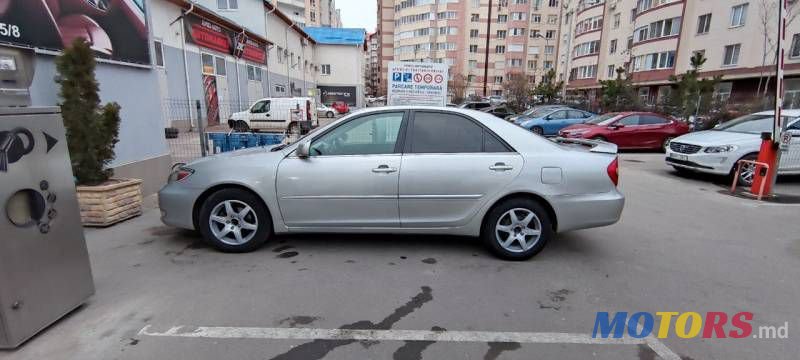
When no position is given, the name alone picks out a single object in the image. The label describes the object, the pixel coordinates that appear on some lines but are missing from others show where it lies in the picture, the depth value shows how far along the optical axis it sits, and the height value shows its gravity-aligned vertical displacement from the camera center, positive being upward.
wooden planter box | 4.71 -1.19
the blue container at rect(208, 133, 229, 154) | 8.09 -0.69
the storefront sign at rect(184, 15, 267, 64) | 17.61 +3.67
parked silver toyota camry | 3.74 -0.72
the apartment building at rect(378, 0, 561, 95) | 65.12 +13.00
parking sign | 10.20 +0.75
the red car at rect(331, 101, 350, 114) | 32.28 +0.29
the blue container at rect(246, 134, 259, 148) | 7.85 -0.62
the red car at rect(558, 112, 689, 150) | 12.52 -0.54
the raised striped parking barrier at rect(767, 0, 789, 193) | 6.02 +0.63
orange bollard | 6.56 -0.77
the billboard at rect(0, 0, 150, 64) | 4.38 +1.07
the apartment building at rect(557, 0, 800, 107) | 22.98 +5.45
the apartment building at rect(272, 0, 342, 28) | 60.22 +16.54
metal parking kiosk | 2.33 -0.79
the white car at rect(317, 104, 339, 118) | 29.48 -0.13
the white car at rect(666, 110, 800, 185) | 7.48 -0.66
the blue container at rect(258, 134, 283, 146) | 7.74 -0.59
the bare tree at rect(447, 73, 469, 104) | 47.83 +3.42
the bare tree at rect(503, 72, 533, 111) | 31.94 +1.88
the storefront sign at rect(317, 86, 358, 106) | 46.75 +2.00
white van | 16.98 -0.23
